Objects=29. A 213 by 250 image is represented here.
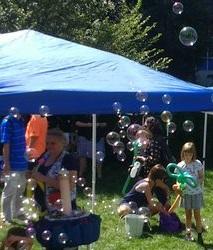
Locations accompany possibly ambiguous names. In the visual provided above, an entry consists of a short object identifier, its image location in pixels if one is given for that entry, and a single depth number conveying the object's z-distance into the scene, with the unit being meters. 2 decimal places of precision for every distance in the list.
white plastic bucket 7.20
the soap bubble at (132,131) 7.12
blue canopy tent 4.68
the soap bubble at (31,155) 5.97
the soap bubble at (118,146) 6.12
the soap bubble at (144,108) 5.22
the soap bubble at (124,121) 6.18
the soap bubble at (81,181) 5.99
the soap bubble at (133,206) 7.45
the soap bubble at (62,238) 5.12
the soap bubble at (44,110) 4.65
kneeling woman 7.49
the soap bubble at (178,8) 6.66
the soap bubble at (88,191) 6.30
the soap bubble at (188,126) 6.43
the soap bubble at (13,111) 4.54
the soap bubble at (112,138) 6.27
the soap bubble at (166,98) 5.32
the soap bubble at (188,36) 6.41
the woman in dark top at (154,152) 7.82
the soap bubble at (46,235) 5.15
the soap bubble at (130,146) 7.12
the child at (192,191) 7.12
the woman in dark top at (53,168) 5.47
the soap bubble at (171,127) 6.80
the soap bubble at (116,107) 5.02
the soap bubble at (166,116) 6.02
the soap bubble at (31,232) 5.14
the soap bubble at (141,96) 5.11
